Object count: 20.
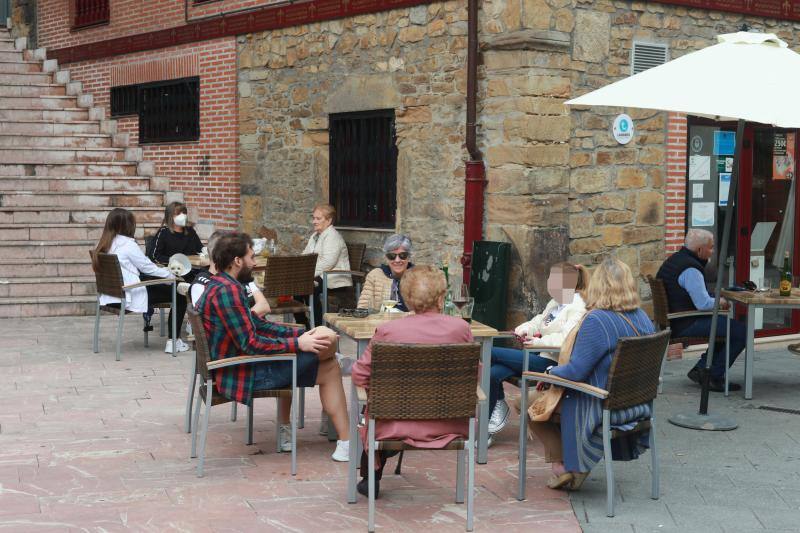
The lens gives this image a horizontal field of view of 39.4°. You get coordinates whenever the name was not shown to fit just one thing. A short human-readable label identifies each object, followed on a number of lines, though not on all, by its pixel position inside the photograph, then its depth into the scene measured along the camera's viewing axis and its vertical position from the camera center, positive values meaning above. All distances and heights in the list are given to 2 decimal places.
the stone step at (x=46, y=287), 12.09 -1.23
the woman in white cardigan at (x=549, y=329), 6.41 -0.87
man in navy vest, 8.22 -0.81
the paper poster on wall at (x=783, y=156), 10.77 +0.27
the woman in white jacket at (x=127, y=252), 9.50 -0.66
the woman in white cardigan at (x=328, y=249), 10.45 -0.67
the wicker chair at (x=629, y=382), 5.17 -0.95
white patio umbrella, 6.21 +0.56
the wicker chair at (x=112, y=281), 9.33 -0.90
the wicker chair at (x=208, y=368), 5.81 -1.02
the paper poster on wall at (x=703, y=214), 10.23 -0.28
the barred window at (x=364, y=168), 10.56 +0.10
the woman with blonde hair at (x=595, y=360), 5.30 -0.84
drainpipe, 9.20 +0.09
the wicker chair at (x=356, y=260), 10.74 -0.79
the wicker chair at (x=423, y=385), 4.87 -0.90
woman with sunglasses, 7.27 -0.64
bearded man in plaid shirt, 5.88 -0.89
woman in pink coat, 4.98 -0.70
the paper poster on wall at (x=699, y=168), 10.15 +0.14
